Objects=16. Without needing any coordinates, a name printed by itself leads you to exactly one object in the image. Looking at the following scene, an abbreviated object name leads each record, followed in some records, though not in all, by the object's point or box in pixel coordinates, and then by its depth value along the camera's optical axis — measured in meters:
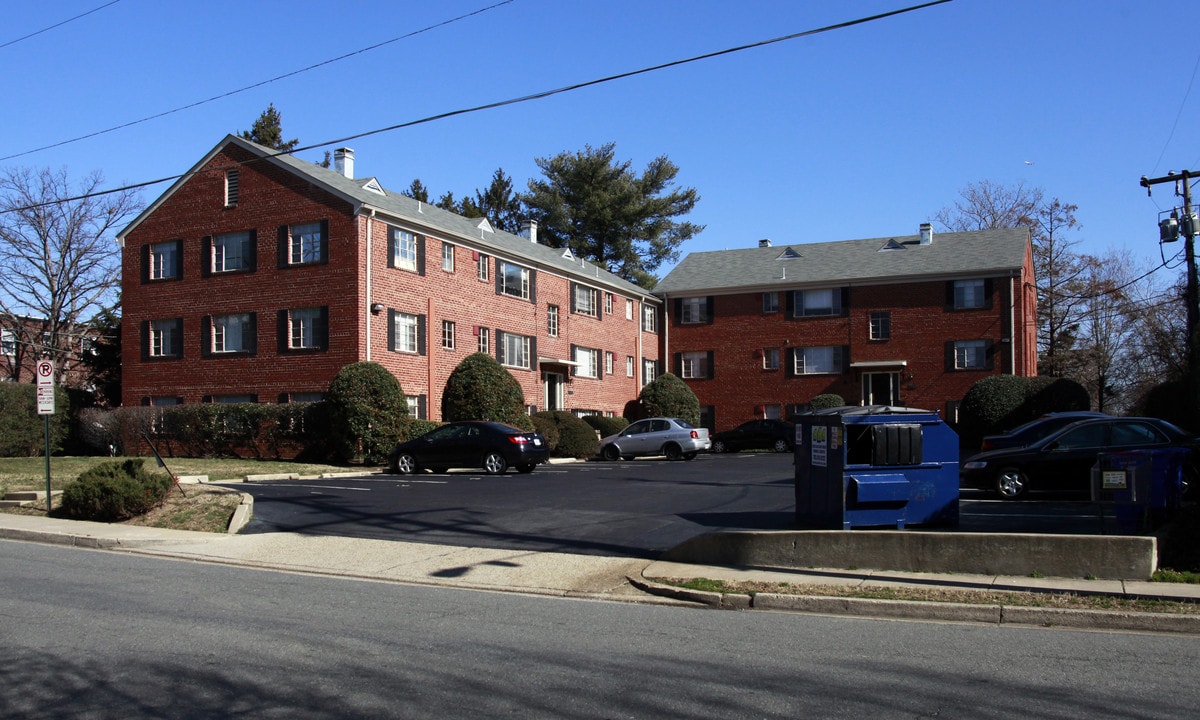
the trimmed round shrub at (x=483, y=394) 32.38
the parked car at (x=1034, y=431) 19.83
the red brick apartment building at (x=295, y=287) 32.94
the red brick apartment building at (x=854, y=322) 44.59
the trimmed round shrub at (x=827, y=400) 44.78
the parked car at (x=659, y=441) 34.25
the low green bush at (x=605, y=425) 42.09
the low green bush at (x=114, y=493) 17.12
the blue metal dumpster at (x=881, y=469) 12.84
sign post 18.08
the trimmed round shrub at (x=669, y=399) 44.22
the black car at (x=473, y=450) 26.19
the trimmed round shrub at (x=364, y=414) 29.36
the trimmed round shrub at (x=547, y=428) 34.50
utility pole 28.52
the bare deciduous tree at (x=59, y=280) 49.53
